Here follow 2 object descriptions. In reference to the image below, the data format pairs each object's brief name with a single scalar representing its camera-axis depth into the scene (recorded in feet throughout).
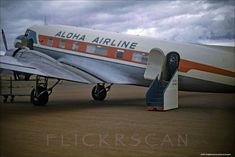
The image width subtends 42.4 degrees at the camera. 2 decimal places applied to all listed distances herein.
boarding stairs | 35.59
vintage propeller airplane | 35.96
